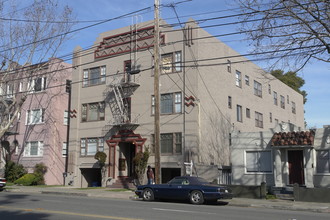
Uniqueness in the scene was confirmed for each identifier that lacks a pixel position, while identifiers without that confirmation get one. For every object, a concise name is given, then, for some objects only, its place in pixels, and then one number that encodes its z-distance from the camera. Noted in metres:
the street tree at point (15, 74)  28.23
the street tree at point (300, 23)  14.79
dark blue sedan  16.38
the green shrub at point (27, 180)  30.66
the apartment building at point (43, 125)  33.31
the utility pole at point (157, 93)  20.16
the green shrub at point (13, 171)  32.62
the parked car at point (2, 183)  23.53
